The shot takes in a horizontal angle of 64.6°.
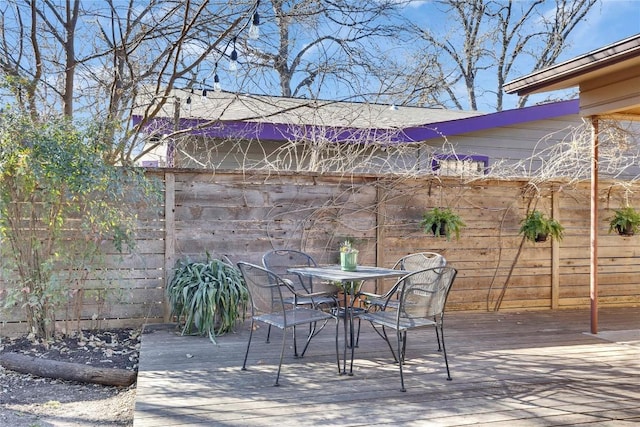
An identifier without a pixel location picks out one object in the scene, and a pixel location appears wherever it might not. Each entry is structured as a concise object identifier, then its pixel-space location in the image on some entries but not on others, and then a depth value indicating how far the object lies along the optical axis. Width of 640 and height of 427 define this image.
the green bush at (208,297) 4.40
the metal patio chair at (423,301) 3.28
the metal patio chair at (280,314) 3.36
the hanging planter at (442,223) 5.31
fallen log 3.66
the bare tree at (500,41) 14.07
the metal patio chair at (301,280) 4.21
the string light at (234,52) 3.76
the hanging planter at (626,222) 5.73
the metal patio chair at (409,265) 3.93
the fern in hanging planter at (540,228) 5.58
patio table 3.50
